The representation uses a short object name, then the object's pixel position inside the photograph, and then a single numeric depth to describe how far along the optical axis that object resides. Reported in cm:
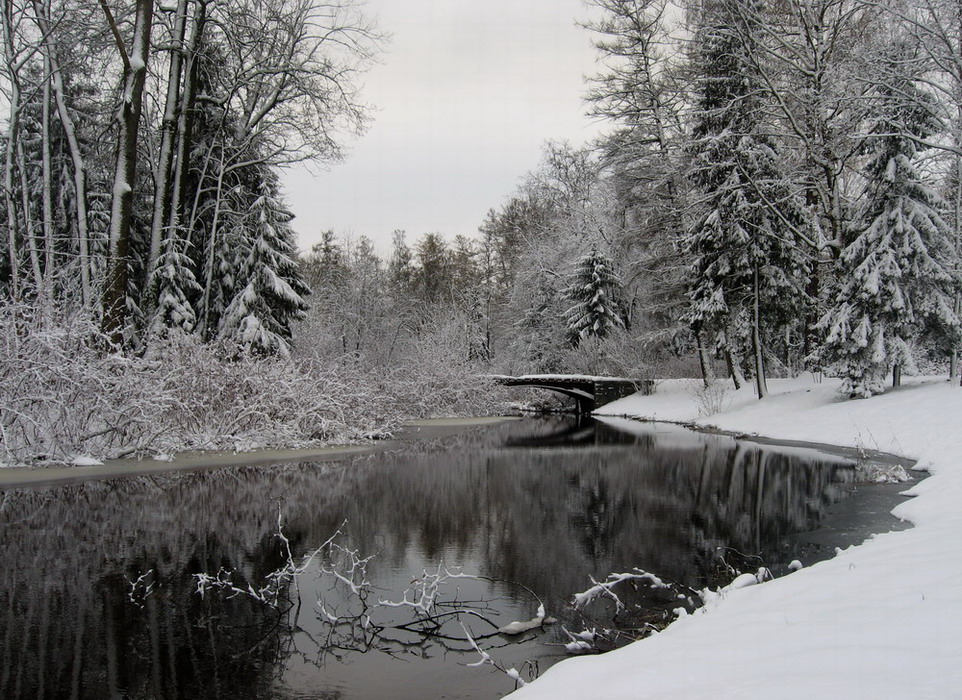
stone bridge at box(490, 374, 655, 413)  3516
